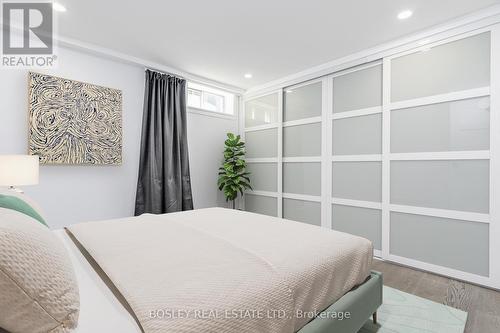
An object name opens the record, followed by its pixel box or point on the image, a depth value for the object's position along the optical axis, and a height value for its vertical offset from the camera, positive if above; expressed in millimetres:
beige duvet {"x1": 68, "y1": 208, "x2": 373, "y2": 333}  808 -448
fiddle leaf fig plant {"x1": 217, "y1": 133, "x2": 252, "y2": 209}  4348 -80
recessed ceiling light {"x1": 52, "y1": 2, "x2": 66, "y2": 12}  2271 +1501
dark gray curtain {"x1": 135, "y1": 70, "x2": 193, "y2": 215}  3480 +231
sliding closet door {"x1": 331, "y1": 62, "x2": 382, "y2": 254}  3088 +197
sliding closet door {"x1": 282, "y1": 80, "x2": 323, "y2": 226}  3711 +240
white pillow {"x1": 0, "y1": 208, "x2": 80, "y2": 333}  570 -303
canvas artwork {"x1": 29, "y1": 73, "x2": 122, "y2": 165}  2697 +520
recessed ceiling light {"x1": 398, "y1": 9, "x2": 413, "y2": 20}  2354 +1515
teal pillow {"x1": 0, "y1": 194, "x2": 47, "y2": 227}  989 -174
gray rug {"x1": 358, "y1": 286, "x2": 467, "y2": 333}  1714 -1140
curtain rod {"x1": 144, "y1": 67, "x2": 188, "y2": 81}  3549 +1417
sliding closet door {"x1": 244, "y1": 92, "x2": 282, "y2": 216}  4309 +289
